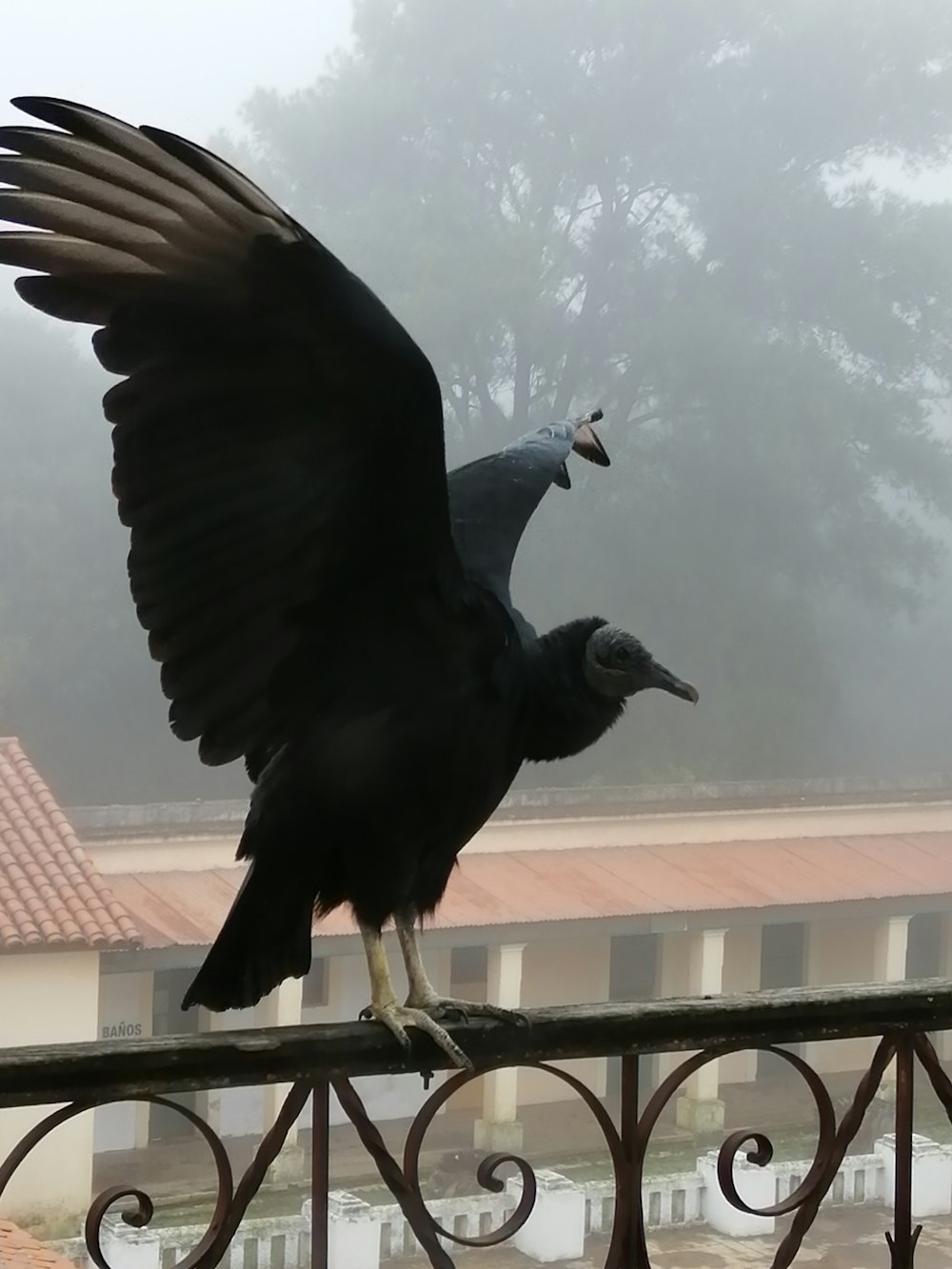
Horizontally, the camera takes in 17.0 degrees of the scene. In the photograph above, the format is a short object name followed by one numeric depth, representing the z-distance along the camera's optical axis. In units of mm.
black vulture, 2733
